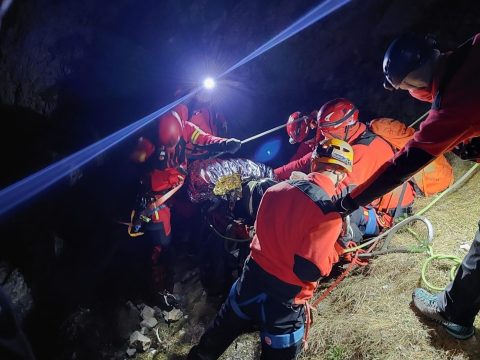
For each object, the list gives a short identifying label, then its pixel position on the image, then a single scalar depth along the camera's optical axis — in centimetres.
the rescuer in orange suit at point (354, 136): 378
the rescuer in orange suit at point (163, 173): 493
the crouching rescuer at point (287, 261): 224
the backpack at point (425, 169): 414
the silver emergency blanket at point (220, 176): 497
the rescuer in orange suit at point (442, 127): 204
